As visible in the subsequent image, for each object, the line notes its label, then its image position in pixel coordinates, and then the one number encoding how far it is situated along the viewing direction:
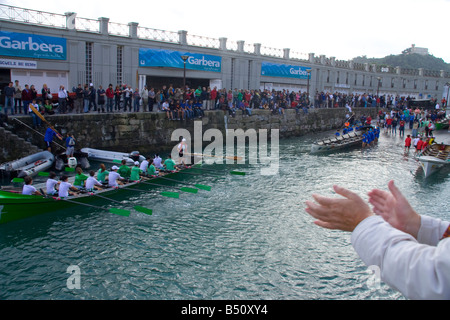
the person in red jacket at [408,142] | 27.34
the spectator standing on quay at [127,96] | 23.81
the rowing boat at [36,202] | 11.95
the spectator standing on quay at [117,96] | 23.31
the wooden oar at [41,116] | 18.88
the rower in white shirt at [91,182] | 14.04
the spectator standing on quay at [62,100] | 21.03
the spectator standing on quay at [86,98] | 21.92
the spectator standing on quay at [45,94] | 20.61
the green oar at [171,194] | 14.46
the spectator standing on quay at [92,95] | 22.24
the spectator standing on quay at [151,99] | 24.81
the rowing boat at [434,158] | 20.61
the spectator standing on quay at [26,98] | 19.64
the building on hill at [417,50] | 114.41
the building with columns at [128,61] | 22.77
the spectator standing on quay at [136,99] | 24.03
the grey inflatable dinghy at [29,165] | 16.62
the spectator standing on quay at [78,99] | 21.81
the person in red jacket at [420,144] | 24.69
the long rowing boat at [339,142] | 26.78
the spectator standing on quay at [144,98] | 25.06
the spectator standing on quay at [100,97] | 22.64
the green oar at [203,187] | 15.67
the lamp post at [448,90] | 60.12
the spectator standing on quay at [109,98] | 22.78
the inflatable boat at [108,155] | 20.45
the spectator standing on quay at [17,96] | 20.12
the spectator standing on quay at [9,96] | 19.29
